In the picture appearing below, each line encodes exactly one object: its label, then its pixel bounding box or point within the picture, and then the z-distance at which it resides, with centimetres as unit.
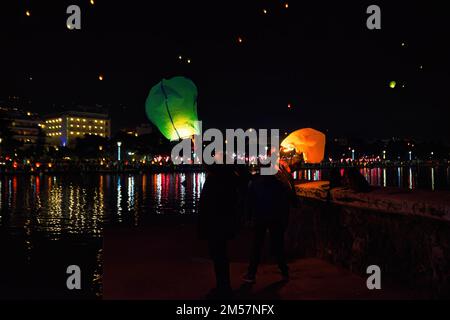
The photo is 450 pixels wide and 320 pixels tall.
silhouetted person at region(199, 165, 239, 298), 545
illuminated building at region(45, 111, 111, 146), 17038
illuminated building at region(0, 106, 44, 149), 14588
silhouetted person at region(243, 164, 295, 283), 605
